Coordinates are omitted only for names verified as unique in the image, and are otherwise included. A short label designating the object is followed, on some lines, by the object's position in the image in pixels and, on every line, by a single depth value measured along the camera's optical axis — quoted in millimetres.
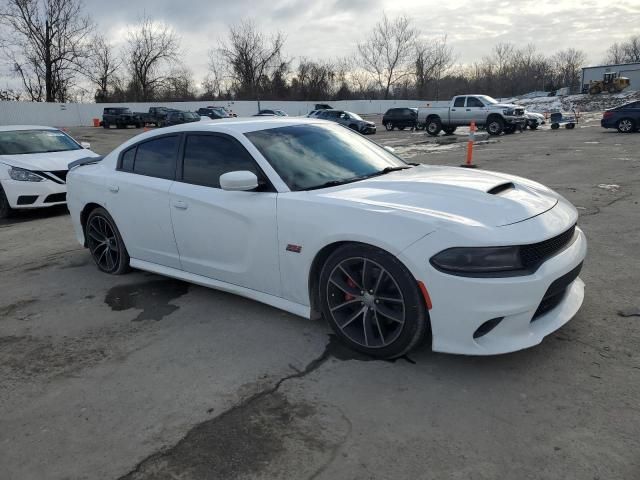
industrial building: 65938
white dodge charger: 2746
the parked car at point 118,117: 41969
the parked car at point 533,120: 26670
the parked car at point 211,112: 38244
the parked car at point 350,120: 27969
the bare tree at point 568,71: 94750
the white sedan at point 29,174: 8148
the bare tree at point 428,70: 75500
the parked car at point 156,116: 40938
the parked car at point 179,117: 35844
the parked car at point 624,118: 21109
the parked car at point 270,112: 37050
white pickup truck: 23922
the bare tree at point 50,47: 46094
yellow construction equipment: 57000
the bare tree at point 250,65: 67750
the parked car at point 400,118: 31262
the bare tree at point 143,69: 64812
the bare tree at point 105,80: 62244
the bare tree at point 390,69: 73250
